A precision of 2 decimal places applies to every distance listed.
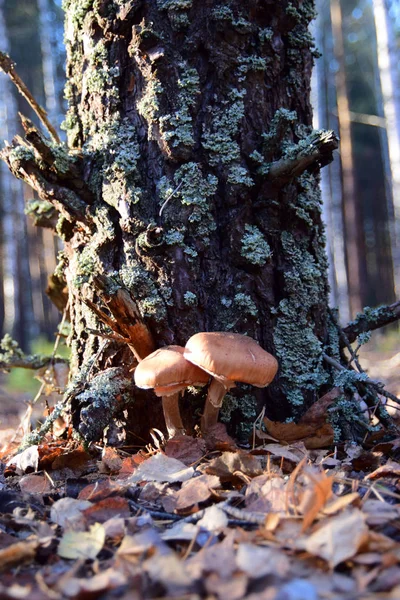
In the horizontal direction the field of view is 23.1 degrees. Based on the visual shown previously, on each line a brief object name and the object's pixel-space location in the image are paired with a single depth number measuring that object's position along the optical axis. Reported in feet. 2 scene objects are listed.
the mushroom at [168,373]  2.31
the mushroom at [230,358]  2.28
